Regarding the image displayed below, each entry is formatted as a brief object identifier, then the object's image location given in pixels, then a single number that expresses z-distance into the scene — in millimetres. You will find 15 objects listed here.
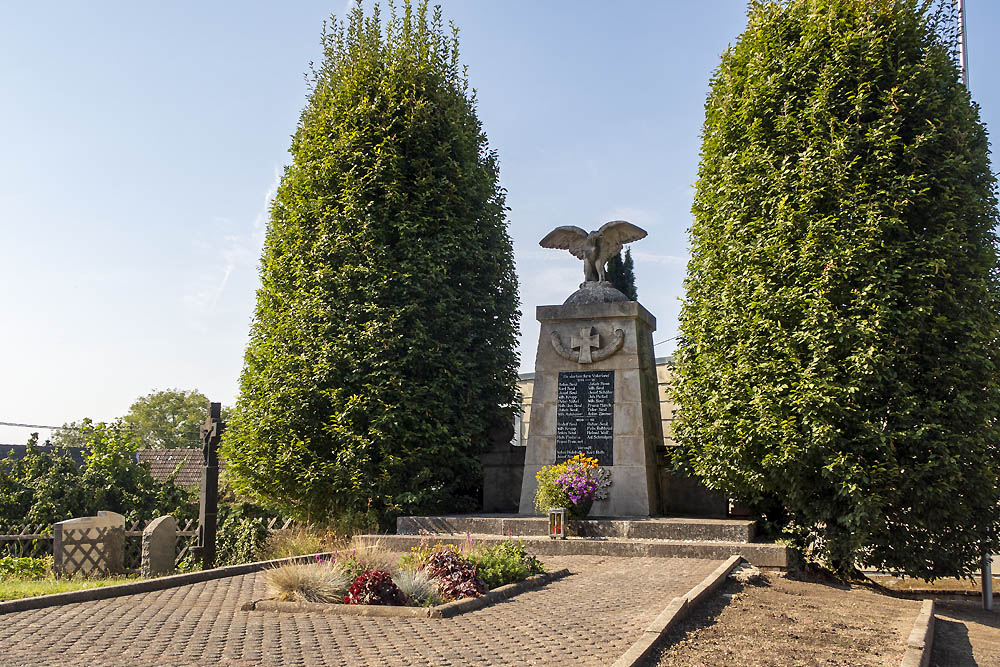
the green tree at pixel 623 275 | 18828
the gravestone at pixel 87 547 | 11820
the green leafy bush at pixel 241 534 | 15688
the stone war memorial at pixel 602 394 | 13281
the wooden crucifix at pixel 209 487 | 13414
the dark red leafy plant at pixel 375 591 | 7340
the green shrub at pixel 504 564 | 8367
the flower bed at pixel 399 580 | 7348
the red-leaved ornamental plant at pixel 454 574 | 7645
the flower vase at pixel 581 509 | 11930
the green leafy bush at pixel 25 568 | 11977
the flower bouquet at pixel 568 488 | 11914
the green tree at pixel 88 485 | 14820
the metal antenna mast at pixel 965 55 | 15981
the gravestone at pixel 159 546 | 11852
